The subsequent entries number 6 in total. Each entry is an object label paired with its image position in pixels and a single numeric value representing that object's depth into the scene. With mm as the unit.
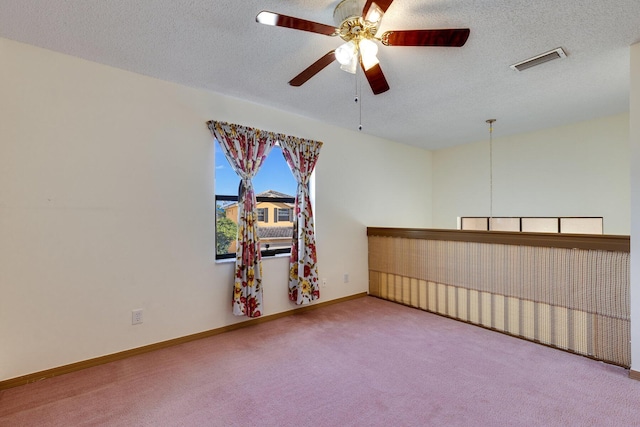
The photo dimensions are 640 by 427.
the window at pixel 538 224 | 3973
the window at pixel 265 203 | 3217
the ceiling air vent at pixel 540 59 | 2252
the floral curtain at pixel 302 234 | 3586
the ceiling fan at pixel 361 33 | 1540
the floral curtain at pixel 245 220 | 3080
